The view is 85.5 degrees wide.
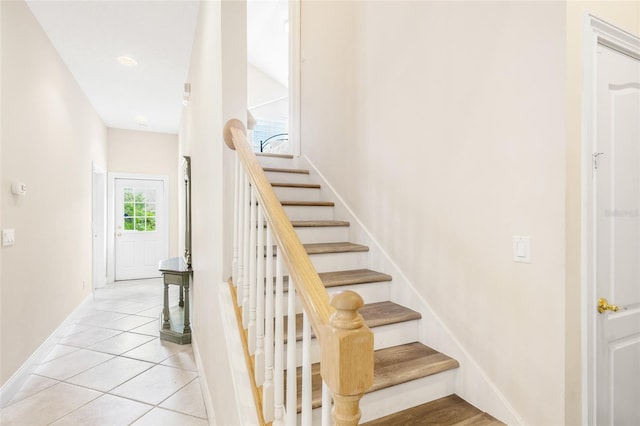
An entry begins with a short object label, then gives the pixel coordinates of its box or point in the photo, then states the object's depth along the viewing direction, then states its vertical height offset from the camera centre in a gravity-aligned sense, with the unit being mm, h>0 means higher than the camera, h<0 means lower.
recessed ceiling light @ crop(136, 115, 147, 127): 5824 +1639
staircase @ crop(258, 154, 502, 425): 1557 -727
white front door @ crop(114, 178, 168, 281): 6514 -256
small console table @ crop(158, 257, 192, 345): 3326 -886
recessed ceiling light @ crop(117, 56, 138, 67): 3760 +1703
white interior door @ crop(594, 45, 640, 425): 1499 -97
